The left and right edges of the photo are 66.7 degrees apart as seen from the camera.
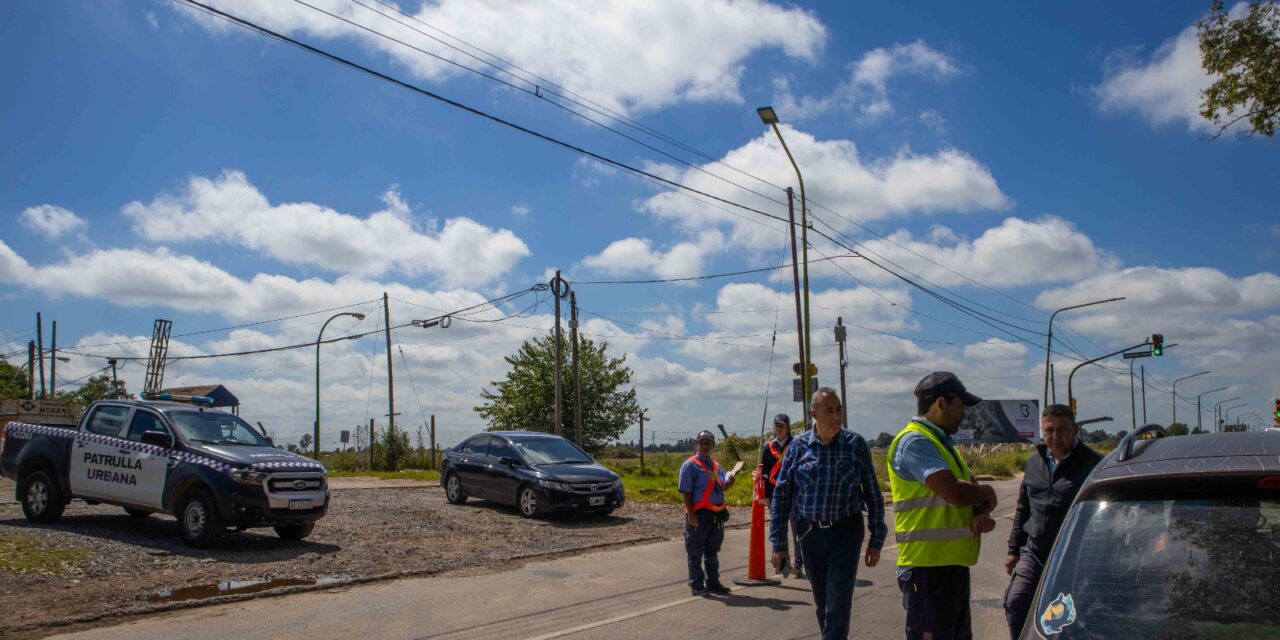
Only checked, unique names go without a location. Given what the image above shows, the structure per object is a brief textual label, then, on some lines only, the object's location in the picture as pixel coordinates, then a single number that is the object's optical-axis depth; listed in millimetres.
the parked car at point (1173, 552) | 2846
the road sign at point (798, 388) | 24438
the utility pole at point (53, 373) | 52422
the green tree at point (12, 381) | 62553
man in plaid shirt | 5355
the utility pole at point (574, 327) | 30134
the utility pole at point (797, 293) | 23609
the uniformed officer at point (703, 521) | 9883
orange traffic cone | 10523
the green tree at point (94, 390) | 63866
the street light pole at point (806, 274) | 23469
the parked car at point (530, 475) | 16906
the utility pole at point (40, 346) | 51144
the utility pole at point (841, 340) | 34000
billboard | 68375
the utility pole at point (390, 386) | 40281
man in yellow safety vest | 4656
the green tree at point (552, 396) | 51625
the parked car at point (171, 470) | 12125
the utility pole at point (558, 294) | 30188
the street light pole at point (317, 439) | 38828
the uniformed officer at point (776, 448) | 10242
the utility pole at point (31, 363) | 50756
